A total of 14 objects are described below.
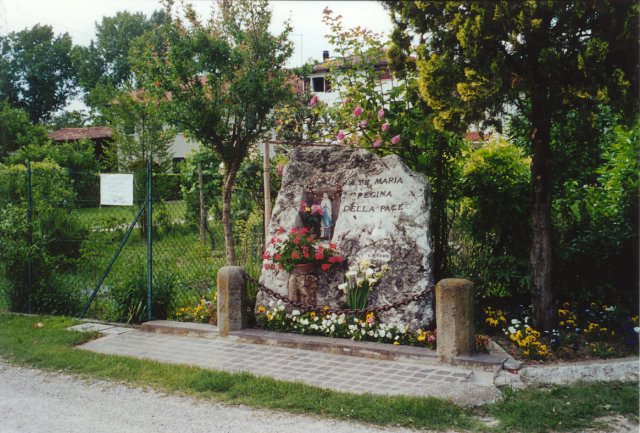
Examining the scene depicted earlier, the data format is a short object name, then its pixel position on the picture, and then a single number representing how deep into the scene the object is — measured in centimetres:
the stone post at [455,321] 623
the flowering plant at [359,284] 728
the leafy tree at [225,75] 1109
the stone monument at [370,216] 715
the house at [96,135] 4153
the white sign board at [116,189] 870
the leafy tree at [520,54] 583
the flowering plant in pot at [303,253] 743
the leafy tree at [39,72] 4812
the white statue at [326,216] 815
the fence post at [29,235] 946
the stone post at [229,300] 761
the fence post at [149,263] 833
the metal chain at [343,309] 678
